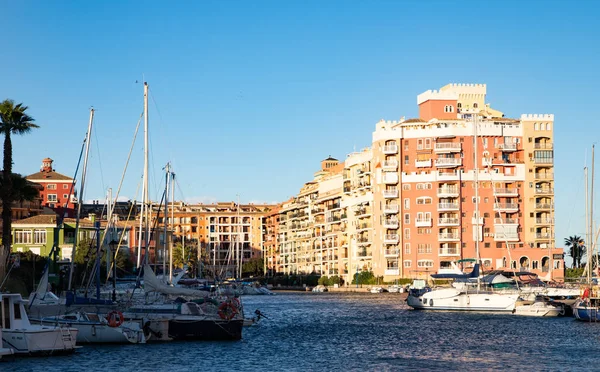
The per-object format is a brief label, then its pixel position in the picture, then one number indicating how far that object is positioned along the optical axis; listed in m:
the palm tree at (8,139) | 70.06
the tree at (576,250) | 177.12
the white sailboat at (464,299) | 86.06
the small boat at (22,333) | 41.94
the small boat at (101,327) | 49.97
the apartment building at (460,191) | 150.00
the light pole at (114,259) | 61.06
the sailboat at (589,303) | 67.97
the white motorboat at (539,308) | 82.56
